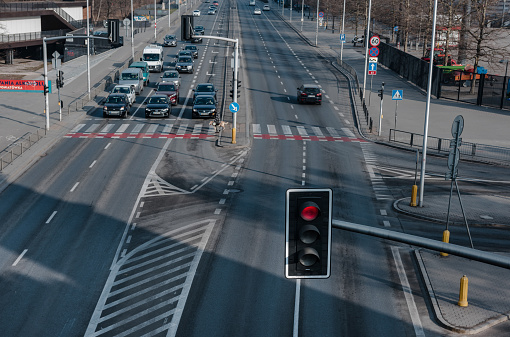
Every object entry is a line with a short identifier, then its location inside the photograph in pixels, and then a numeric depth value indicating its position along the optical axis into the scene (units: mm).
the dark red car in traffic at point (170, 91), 54719
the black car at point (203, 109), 49844
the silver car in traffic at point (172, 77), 60262
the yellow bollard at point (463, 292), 19906
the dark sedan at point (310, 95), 56625
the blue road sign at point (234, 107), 42594
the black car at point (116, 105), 49906
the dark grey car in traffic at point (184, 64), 70062
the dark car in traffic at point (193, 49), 80312
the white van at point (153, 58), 70562
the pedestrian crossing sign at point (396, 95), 45531
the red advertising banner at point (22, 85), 58141
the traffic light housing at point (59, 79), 47369
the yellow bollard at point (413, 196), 30175
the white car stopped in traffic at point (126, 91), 54309
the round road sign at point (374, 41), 53700
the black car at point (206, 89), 54719
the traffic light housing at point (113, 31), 41406
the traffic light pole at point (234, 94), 42812
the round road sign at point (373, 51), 53031
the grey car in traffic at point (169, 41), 89875
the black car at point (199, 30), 100788
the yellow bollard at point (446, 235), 23062
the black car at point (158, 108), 50062
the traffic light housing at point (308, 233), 9297
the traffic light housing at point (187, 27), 32719
